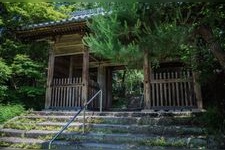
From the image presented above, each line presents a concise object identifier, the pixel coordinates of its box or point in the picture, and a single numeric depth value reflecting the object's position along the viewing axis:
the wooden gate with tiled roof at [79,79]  6.20
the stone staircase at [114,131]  4.29
